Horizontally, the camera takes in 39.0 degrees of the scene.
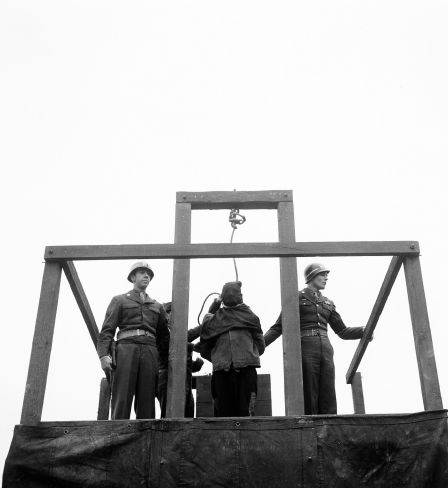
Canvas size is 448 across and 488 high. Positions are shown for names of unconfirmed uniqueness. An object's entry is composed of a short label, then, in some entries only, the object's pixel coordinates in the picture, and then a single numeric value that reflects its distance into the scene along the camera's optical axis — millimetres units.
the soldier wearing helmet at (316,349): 6133
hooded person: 5887
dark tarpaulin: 4090
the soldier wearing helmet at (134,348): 5629
